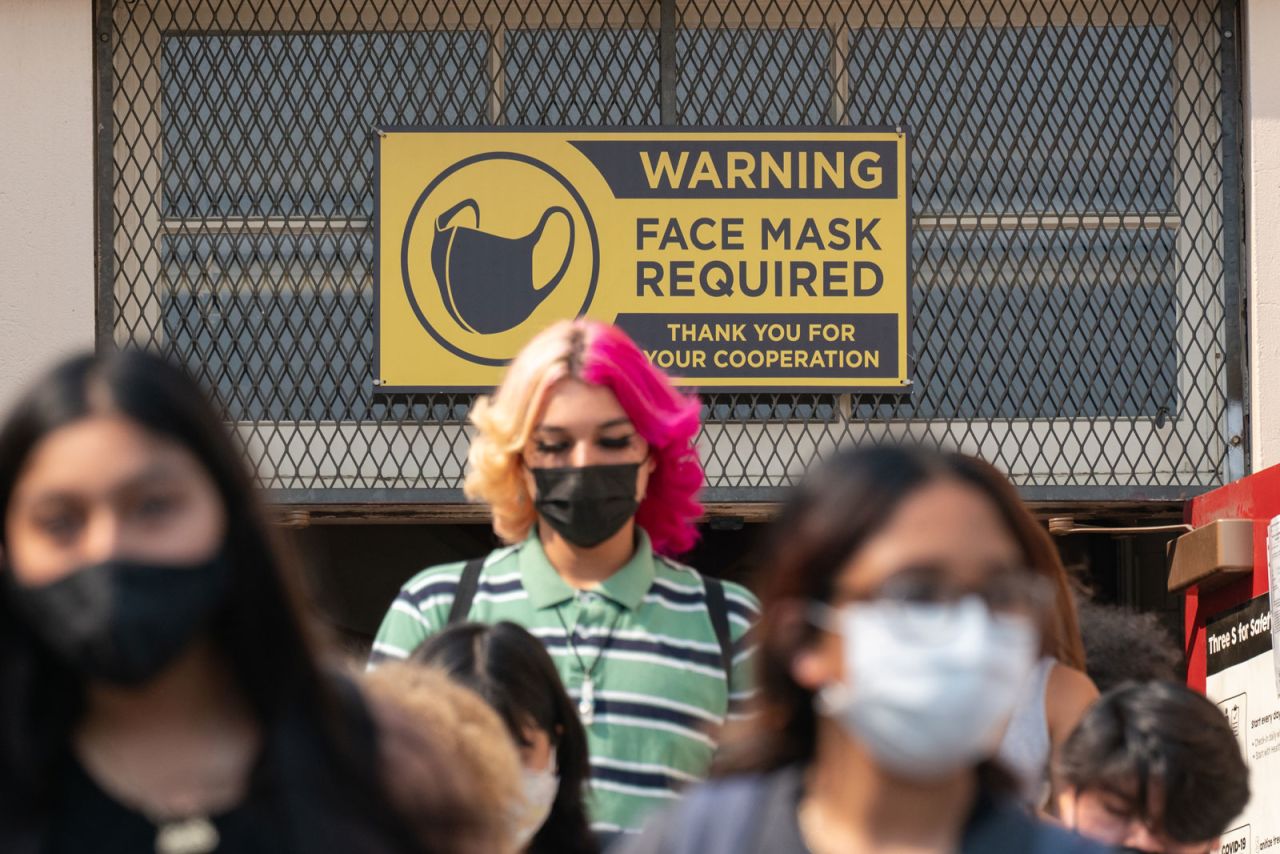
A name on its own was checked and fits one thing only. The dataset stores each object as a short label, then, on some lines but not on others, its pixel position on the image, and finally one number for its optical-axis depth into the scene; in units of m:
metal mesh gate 19.77
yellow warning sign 19.34
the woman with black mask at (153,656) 4.44
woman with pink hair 7.81
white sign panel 14.45
